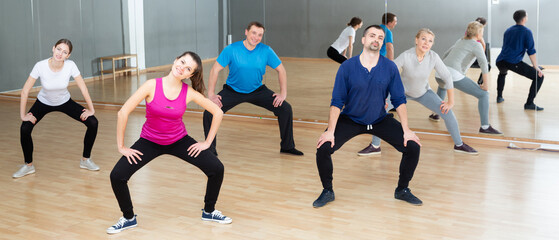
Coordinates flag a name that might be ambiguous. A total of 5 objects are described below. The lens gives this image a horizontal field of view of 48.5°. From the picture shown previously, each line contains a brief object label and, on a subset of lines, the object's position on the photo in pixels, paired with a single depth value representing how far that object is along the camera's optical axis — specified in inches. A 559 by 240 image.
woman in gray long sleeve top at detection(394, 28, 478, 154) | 209.9
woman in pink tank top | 143.6
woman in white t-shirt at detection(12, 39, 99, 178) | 198.5
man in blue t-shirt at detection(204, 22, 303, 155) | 222.8
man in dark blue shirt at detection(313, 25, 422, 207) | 165.0
